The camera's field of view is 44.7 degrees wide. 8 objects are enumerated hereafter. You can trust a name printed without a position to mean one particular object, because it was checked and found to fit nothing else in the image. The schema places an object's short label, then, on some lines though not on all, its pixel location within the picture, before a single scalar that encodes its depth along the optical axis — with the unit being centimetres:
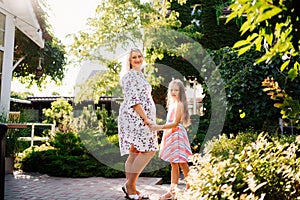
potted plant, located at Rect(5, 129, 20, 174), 645
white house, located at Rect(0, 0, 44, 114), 716
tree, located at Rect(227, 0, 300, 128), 154
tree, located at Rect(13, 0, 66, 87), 900
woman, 377
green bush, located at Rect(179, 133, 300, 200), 209
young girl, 427
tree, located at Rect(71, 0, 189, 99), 941
